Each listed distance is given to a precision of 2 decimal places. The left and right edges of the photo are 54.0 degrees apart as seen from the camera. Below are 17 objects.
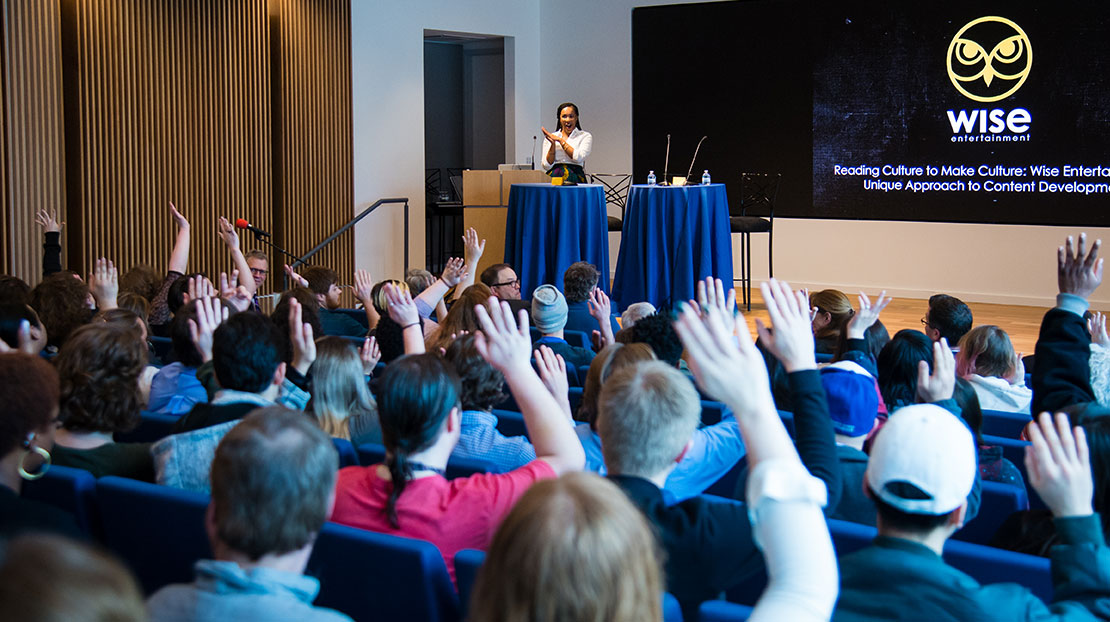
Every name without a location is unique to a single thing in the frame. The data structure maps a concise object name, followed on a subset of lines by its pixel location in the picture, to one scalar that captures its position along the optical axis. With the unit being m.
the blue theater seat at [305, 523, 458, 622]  2.00
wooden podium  9.85
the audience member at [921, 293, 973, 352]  4.62
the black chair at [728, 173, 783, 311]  10.48
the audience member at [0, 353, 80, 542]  2.04
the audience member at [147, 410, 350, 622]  1.45
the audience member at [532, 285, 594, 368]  4.40
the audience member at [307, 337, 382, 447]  3.13
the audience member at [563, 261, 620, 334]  5.58
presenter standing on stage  9.66
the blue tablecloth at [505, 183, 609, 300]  8.00
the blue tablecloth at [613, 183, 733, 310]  7.95
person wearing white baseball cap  1.57
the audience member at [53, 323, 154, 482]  2.63
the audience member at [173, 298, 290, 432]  2.73
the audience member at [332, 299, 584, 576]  2.14
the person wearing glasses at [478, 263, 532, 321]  5.68
